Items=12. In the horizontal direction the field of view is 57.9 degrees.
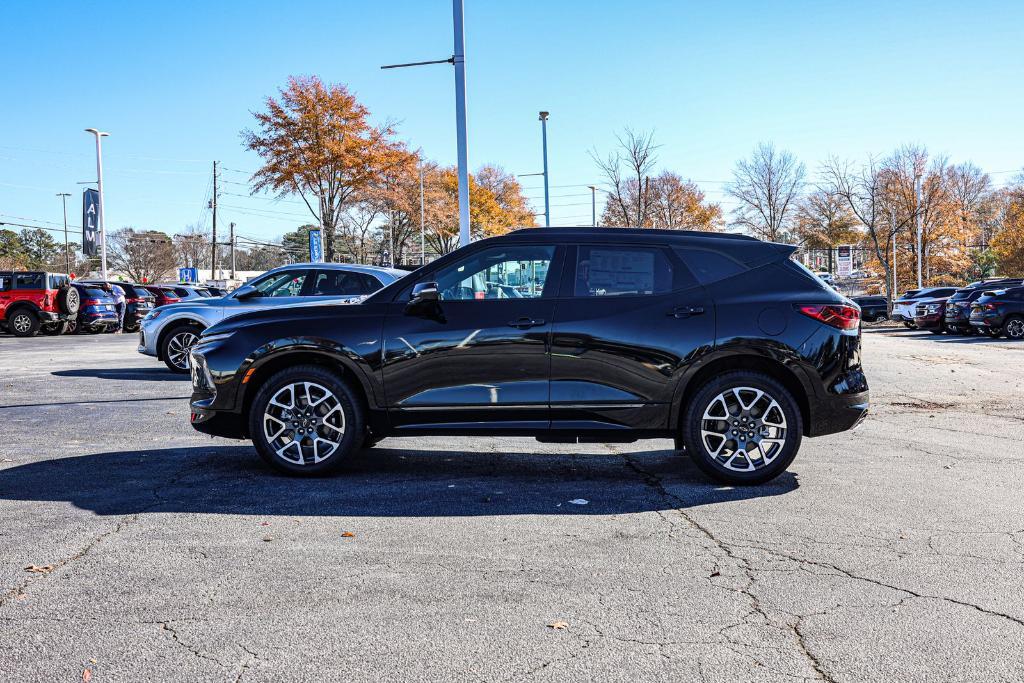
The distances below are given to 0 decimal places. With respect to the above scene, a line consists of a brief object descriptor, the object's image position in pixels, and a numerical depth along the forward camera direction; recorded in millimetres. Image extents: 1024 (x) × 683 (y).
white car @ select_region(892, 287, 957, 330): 35469
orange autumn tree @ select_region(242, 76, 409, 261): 38062
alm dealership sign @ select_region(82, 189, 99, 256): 46094
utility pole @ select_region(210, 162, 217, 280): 65562
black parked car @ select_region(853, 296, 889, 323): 44062
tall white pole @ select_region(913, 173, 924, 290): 45619
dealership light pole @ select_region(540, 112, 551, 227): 38125
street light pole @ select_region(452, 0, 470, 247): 15758
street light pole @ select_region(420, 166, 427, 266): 48812
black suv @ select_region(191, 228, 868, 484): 6238
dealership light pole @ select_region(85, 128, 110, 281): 45344
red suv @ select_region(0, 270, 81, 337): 27406
